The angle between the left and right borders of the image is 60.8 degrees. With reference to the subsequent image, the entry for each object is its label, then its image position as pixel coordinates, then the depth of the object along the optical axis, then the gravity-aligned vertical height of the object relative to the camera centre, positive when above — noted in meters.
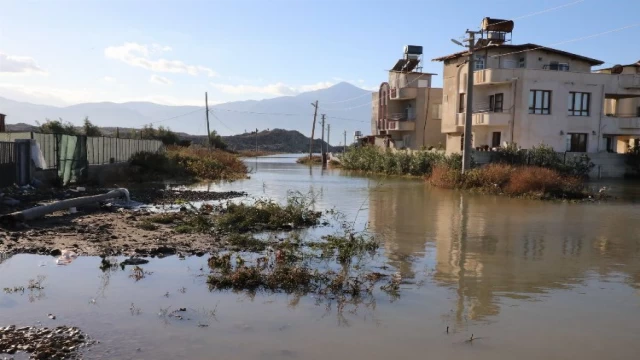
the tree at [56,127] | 50.40 +1.20
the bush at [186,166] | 32.12 -1.48
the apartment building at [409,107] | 54.62 +4.37
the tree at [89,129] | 55.46 +1.19
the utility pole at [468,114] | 29.86 +1.99
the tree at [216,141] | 92.06 +0.40
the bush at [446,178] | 29.25 -1.58
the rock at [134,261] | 9.55 -2.12
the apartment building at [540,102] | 38.25 +3.60
